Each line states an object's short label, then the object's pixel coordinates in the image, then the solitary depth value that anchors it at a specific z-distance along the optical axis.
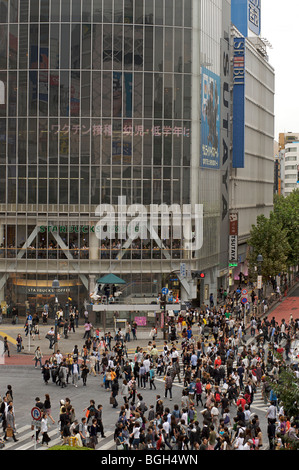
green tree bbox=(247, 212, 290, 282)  79.38
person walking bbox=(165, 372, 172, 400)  38.09
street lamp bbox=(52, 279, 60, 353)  47.76
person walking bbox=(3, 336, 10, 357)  50.59
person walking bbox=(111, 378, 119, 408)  36.59
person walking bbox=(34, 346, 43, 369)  46.55
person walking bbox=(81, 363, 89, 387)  40.22
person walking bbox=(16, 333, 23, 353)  51.91
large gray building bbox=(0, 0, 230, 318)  67.62
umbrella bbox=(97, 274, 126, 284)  61.16
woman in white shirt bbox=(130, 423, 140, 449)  27.67
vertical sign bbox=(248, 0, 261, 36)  111.62
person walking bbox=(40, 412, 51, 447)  29.86
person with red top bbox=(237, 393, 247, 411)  32.22
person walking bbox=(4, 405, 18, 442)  31.33
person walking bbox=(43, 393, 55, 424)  32.69
